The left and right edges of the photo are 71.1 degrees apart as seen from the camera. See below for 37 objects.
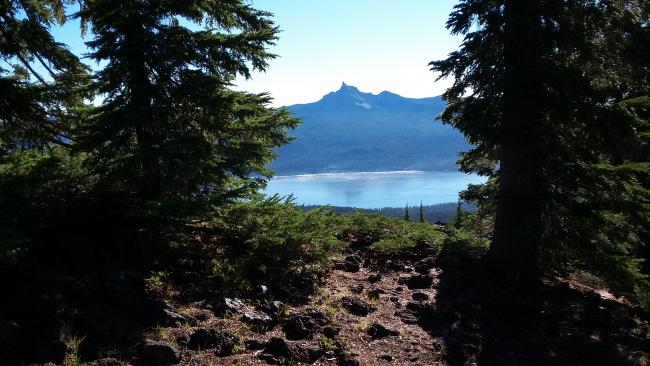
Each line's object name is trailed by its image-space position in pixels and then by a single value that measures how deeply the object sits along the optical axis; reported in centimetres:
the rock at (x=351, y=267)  927
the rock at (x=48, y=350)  441
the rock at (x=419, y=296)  798
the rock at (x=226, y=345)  522
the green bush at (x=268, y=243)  721
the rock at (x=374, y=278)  873
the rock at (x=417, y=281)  860
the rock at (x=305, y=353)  539
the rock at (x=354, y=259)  975
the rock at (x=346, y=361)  541
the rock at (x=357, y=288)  796
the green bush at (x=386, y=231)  1105
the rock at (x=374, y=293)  782
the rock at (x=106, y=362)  450
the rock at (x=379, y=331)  641
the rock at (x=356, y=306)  704
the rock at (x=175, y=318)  556
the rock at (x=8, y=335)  433
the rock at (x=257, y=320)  595
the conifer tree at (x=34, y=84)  685
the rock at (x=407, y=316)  706
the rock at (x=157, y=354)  473
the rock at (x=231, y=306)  614
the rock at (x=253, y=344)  544
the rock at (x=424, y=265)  946
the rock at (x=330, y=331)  610
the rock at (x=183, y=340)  519
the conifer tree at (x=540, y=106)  833
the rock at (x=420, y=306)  747
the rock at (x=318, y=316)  642
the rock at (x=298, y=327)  594
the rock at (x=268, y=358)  520
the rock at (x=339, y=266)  925
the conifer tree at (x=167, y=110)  669
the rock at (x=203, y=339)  523
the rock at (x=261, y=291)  677
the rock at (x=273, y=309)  631
